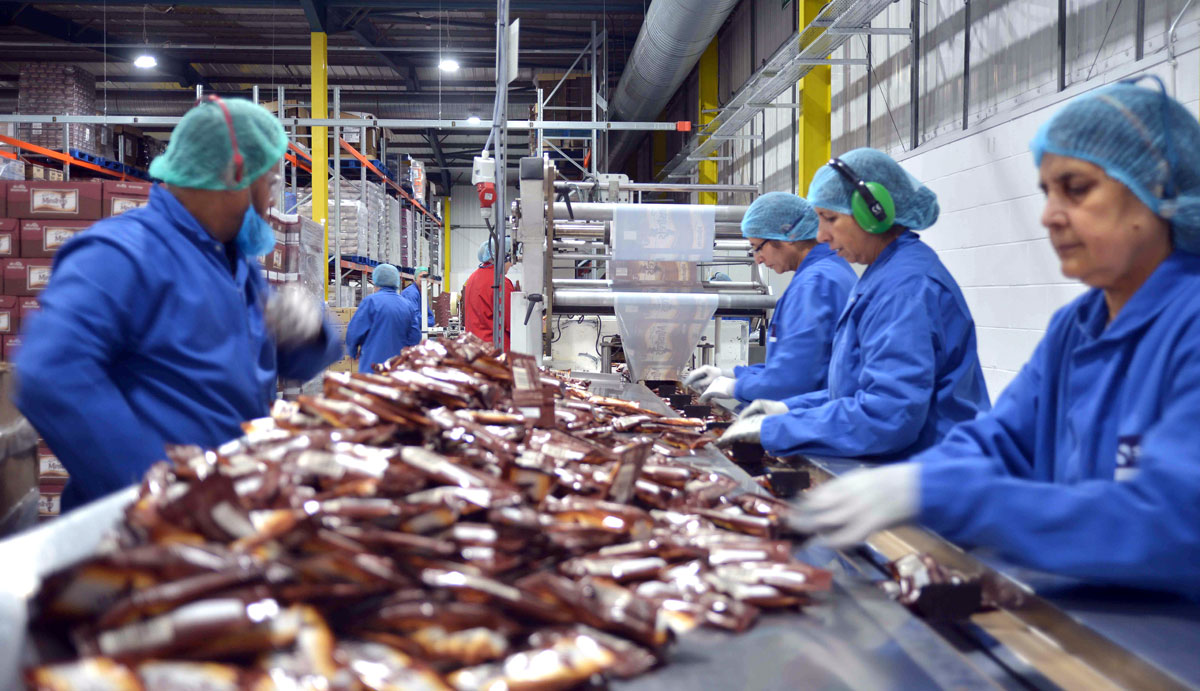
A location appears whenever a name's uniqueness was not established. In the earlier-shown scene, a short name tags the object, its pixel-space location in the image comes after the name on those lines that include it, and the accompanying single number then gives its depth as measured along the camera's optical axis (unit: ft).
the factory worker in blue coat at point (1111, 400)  3.77
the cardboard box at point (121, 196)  17.20
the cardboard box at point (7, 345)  16.84
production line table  3.04
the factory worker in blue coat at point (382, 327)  25.03
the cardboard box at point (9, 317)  17.12
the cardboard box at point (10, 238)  16.89
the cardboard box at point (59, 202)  17.03
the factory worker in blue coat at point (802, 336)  10.61
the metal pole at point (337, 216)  29.78
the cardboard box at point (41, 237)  17.11
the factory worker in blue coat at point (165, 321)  5.38
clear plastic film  13.38
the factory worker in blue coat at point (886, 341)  7.30
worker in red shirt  22.90
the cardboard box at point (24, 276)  17.07
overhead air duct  24.29
